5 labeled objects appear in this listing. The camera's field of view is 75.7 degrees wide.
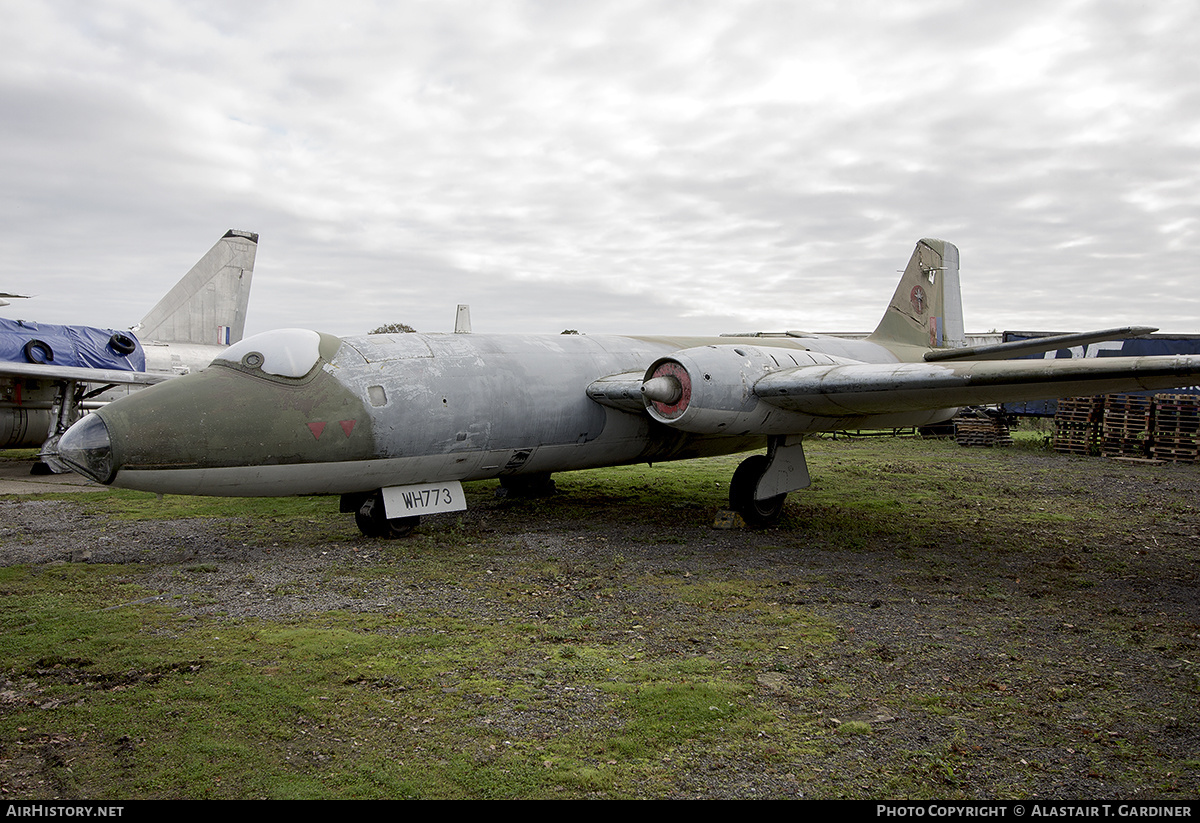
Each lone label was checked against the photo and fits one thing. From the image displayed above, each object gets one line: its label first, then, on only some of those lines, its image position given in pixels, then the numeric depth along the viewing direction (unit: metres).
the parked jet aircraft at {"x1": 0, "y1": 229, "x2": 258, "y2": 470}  15.52
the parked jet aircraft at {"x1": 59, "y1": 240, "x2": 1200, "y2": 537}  7.62
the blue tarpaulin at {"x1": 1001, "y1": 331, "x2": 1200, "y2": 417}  24.23
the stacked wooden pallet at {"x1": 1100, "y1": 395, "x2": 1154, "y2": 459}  21.09
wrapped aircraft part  15.69
